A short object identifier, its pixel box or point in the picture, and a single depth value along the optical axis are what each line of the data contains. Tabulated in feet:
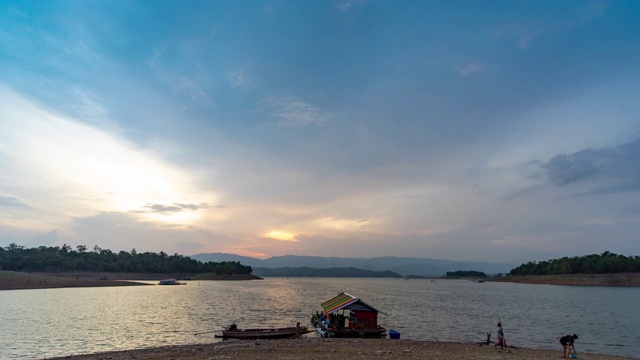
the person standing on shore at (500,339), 100.05
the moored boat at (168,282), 555.41
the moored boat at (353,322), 120.88
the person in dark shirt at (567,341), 88.38
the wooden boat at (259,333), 115.85
